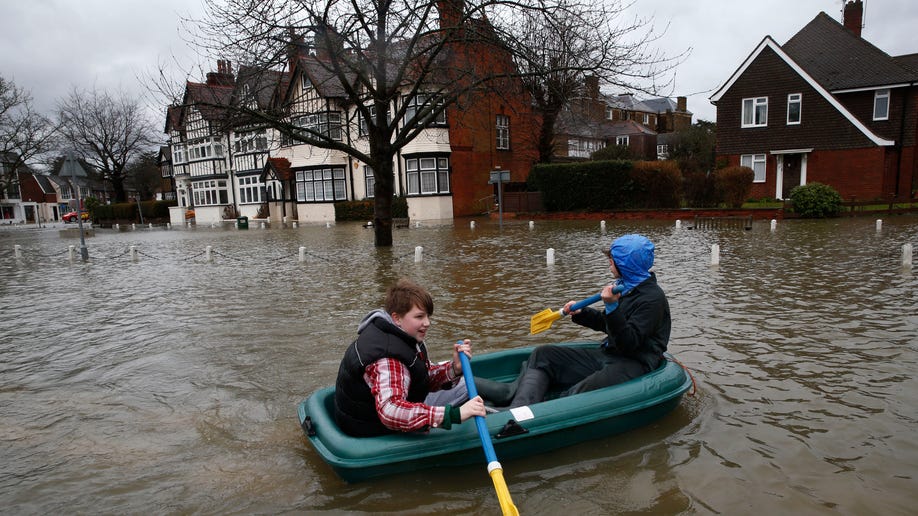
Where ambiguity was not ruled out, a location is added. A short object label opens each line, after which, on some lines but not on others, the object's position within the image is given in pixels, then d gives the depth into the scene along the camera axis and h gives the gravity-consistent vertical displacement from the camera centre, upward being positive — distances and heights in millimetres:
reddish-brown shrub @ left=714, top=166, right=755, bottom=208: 22469 +156
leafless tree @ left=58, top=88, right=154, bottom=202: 44906 +6044
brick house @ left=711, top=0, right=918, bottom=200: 25016 +3151
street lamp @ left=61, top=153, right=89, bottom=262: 16344 +1325
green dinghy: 3586 -1559
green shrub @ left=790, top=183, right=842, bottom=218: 20422 -583
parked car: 54938 -481
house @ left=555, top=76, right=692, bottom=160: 32406 +5745
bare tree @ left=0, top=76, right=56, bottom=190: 33781 +4836
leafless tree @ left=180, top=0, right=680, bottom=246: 13984 +3974
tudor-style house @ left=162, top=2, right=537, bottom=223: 30625 +1933
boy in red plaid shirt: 3510 -1108
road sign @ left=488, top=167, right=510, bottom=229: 22297 +788
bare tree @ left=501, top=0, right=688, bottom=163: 13266 +3428
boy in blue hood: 4316 -1111
